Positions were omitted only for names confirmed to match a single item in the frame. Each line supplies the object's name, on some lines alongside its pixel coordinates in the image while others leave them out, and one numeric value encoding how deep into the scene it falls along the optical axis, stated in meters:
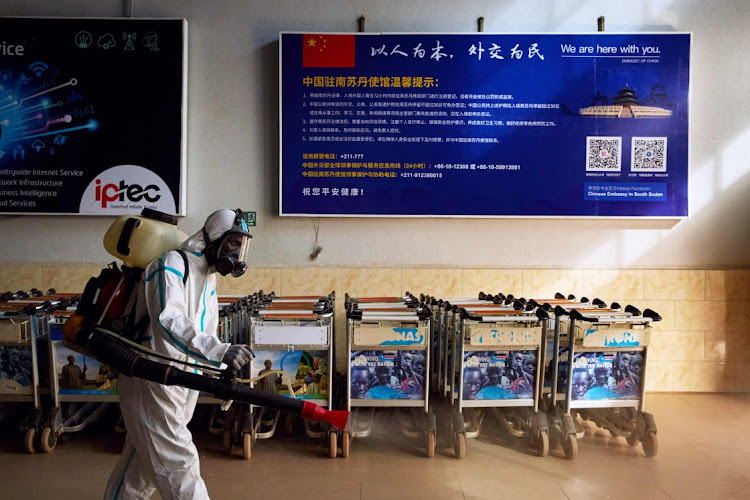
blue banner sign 5.03
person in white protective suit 2.21
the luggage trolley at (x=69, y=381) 3.68
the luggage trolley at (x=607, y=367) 3.69
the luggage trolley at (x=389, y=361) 3.60
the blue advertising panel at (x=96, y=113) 5.01
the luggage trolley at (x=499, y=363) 3.65
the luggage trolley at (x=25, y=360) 3.64
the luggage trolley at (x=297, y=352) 3.58
